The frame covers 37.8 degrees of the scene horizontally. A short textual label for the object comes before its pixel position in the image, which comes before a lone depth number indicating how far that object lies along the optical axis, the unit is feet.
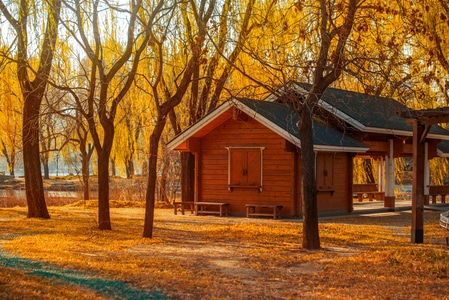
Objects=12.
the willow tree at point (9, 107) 75.25
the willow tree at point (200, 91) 66.69
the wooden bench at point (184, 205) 79.98
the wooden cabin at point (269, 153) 72.08
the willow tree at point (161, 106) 48.00
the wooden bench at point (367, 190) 101.85
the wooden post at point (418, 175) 47.21
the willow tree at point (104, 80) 50.21
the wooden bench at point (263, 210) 71.22
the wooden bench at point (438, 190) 95.65
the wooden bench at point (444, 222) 53.19
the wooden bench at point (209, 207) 75.44
